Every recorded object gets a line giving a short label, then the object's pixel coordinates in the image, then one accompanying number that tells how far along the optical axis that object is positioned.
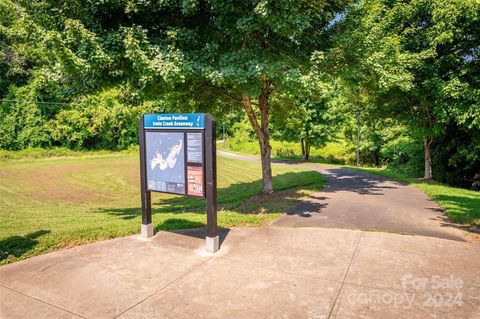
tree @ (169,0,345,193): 7.70
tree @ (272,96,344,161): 28.56
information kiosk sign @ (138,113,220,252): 5.84
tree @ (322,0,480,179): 10.34
